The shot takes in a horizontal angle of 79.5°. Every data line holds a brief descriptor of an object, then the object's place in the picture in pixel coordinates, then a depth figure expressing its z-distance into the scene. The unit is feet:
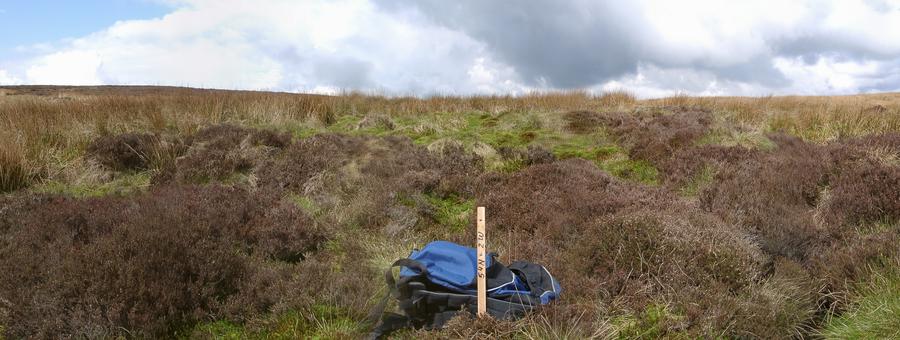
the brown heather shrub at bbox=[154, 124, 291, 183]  25.07
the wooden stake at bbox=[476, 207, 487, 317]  11.09
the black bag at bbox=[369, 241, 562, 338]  11.64
